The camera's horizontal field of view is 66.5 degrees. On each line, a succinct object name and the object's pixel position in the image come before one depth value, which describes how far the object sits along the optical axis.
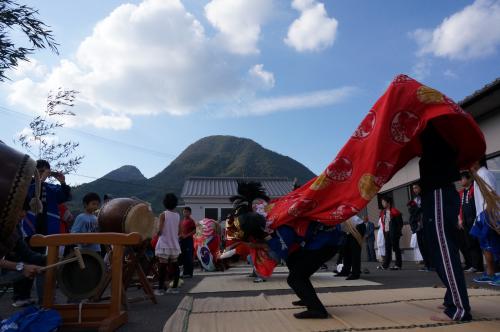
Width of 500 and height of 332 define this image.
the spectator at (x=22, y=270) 3.05
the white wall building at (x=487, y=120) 7.94
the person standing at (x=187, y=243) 8.79
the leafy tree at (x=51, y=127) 8.80
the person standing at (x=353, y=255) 7.21
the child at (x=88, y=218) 5.81
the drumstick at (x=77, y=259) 3.50
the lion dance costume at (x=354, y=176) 3.24
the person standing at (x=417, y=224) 8.74
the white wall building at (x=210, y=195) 22.62
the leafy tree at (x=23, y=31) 6.00
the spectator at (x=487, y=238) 5.77
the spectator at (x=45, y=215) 5.02
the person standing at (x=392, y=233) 9.85
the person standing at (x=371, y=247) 13.82
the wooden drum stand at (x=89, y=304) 3.54
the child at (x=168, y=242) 5.98
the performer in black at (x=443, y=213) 2.99
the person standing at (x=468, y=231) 7.27
